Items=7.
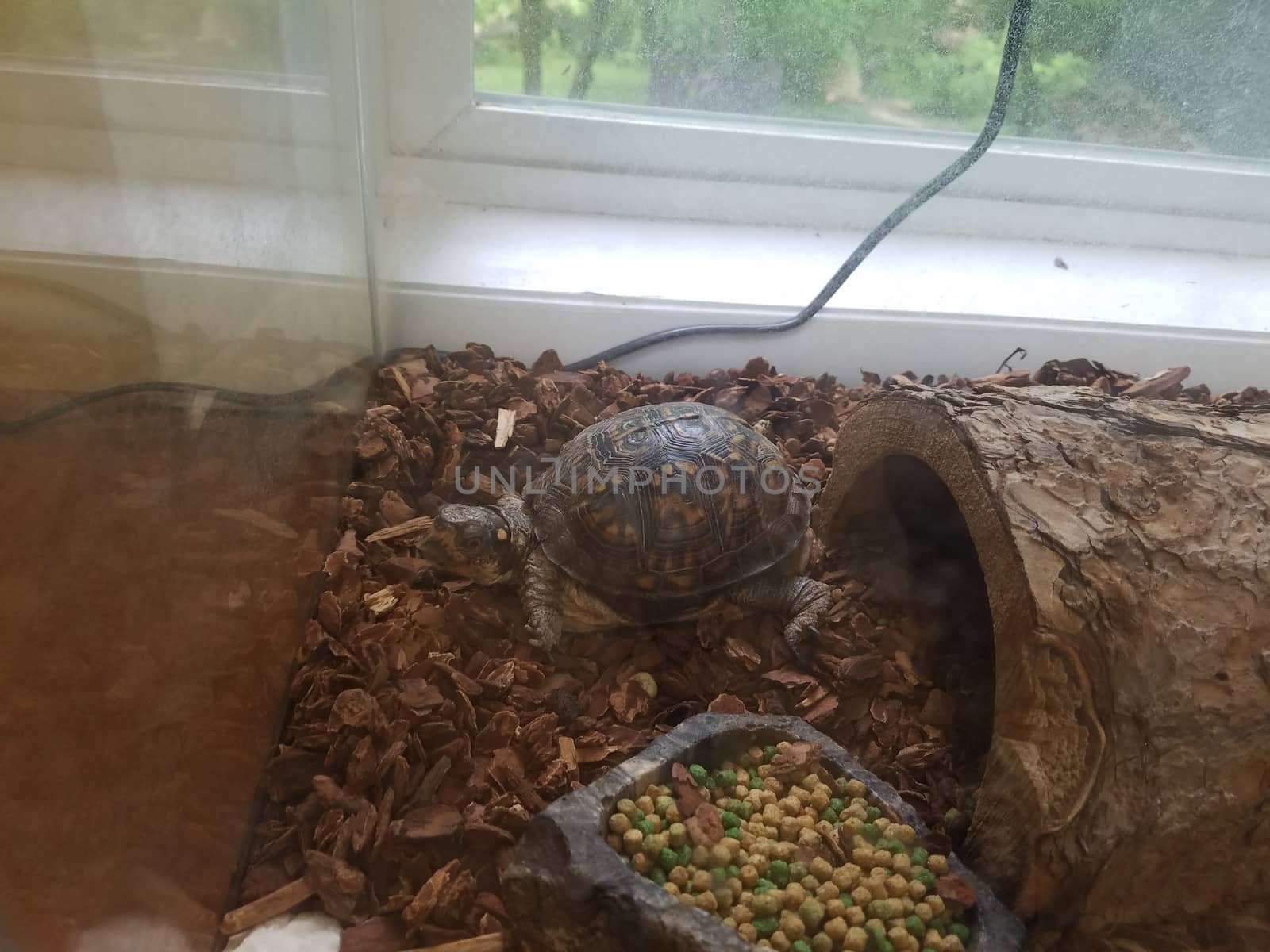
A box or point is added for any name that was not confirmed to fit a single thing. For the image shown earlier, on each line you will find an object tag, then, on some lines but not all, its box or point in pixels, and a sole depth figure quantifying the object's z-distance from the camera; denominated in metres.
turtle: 0.41
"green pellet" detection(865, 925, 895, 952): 0.29
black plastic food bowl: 0.27
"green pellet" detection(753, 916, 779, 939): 0.29
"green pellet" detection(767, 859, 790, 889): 0.31
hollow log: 0.28
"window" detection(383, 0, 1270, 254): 0.53
